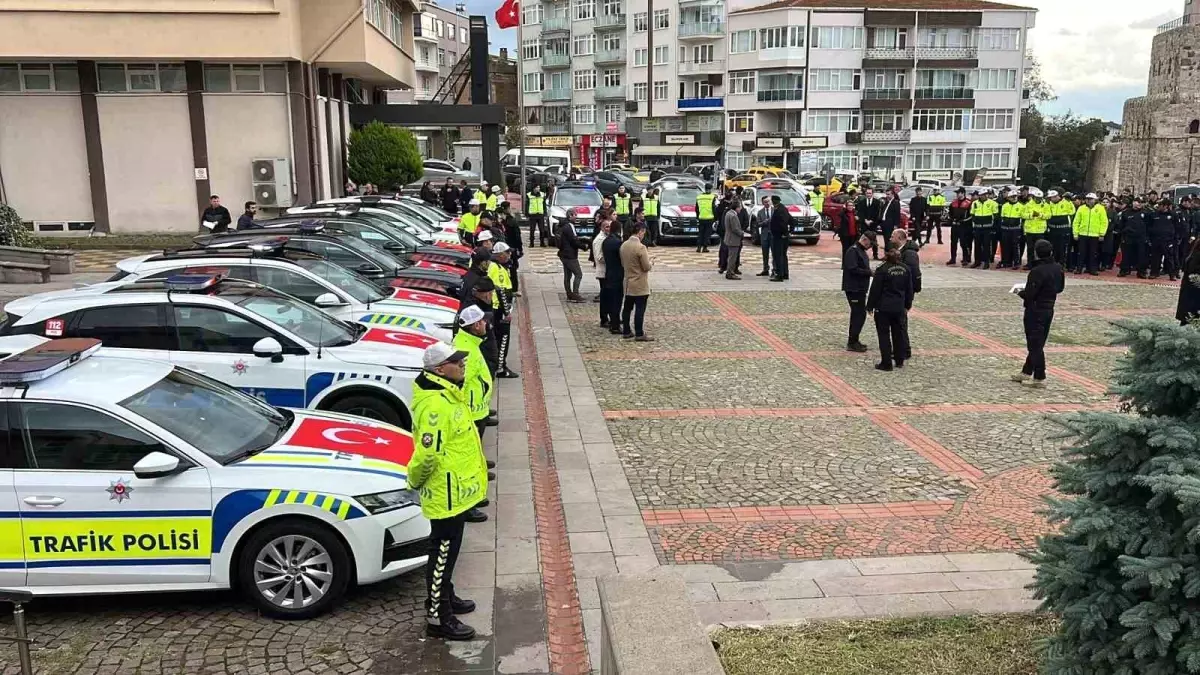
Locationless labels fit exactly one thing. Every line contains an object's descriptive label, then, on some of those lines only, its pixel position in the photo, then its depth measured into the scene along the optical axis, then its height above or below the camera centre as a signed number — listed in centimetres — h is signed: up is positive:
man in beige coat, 1405 -147
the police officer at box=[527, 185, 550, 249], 2698 -121
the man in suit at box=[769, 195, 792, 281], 1977 -138
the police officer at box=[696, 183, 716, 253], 2578 -122
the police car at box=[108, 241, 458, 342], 1013 -120
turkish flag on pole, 3184 +519
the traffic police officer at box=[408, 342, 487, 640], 537 -167
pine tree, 356 -141
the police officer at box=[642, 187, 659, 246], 2669 -113
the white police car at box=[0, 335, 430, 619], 563 -196
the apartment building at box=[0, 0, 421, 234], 2488 +110
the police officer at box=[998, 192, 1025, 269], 2223 -134
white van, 5638 +74
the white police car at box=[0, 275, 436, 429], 826 -150
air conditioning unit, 2538 -23
